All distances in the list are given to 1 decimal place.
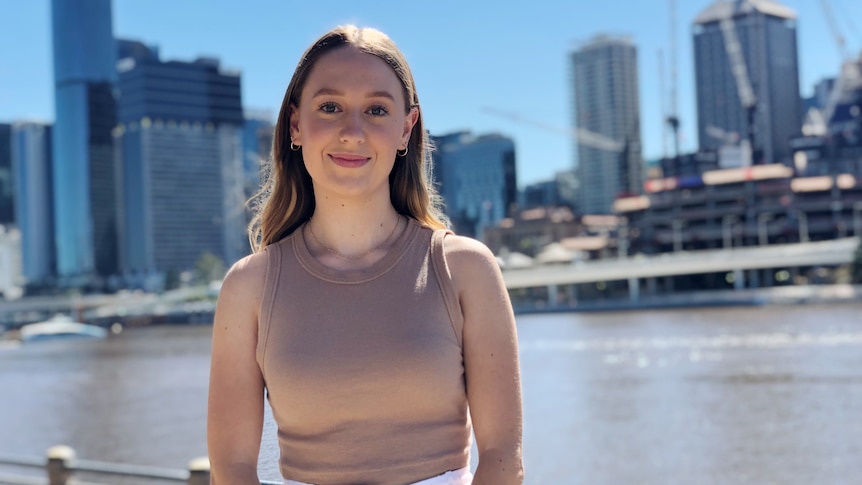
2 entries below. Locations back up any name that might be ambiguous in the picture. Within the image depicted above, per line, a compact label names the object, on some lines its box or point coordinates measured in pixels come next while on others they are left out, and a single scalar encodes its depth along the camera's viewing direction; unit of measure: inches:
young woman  77.3
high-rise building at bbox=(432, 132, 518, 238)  3393.2
